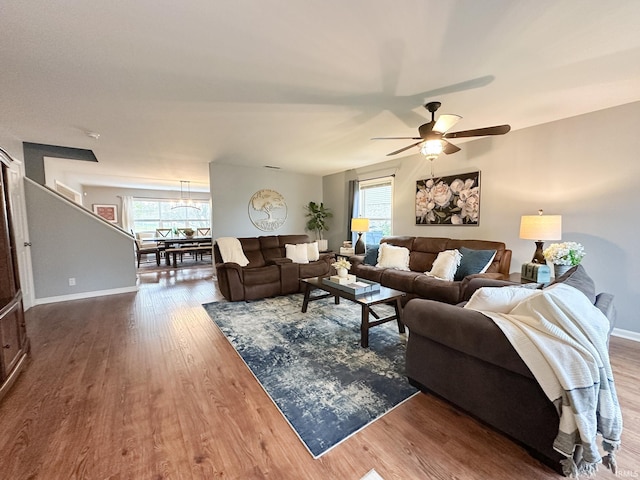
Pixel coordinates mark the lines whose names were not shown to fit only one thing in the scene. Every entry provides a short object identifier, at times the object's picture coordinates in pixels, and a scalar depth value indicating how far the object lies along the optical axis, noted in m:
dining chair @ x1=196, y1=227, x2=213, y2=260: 9.85
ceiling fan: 2.29
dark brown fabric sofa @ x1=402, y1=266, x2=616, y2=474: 1.30
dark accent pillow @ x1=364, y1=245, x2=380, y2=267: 4.53
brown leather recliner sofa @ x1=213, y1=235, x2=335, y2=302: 3.99
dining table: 6.93
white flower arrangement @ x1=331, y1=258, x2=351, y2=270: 3.34
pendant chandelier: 9.71
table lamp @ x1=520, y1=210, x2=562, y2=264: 2.77
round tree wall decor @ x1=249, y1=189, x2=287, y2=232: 5.88
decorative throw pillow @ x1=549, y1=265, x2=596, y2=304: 1.66
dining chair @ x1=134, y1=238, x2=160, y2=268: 6.77
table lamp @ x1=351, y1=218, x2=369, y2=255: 5.09
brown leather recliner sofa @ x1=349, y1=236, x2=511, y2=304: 3.19
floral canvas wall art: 3.95
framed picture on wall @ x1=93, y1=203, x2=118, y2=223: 8.76
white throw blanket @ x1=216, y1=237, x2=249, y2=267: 4.34
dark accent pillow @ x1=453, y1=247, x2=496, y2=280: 3.37
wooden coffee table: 2.57
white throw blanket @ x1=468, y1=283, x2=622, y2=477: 1.12
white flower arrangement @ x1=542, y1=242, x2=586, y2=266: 2.47
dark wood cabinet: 1.94
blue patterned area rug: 1.67
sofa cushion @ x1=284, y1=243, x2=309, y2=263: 4.84
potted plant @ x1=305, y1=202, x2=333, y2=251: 6.58
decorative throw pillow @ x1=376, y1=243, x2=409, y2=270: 4.19
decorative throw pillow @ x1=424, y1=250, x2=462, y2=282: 3.50
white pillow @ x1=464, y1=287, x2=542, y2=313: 1.59
